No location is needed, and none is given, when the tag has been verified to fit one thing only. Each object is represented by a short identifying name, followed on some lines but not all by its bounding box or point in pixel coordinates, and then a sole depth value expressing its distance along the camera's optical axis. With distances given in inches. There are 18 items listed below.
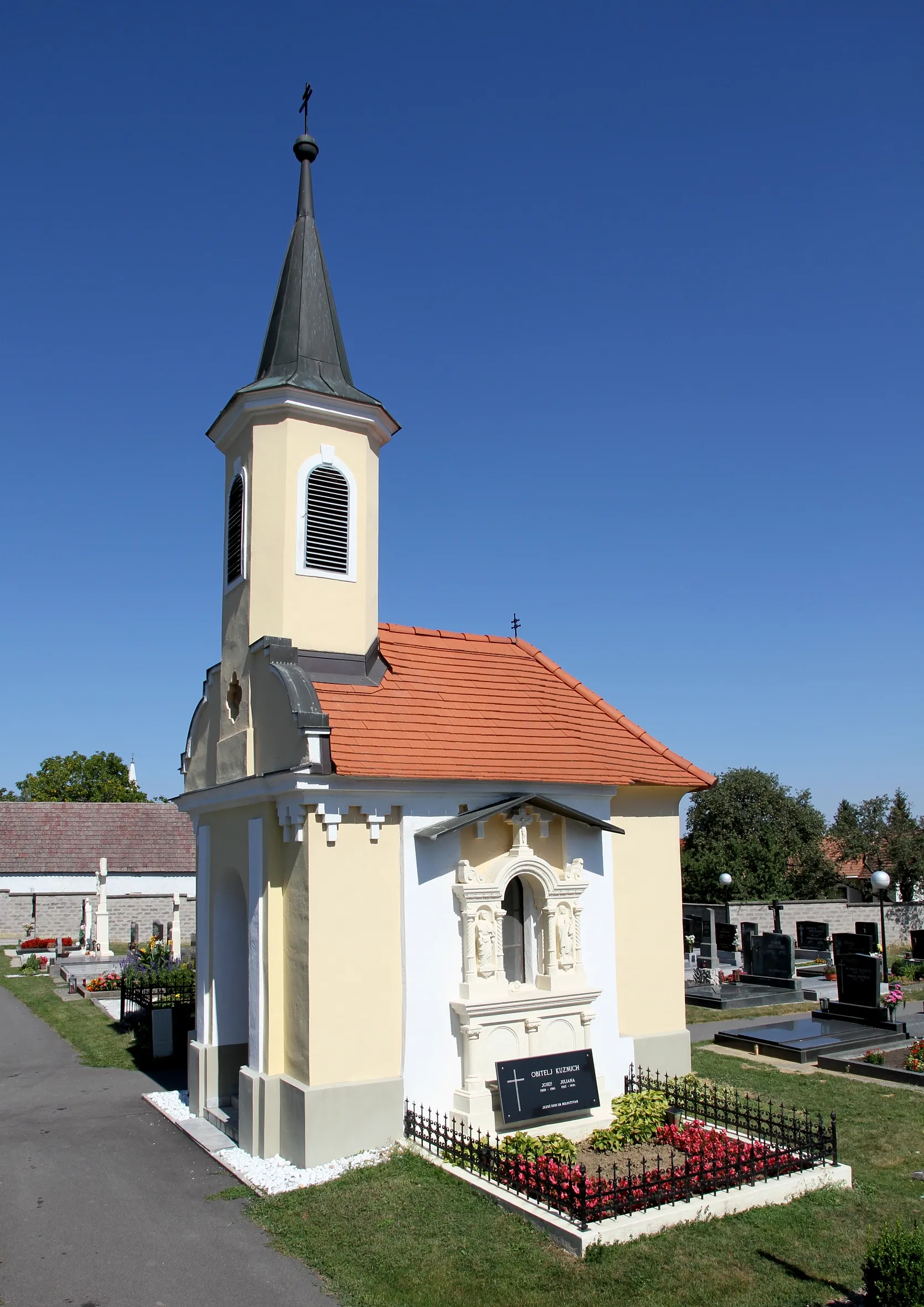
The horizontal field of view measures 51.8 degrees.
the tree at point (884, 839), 1732.3
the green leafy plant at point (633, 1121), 441.4
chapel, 442.3
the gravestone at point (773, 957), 975.0
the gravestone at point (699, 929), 1251.8
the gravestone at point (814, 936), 1296.8
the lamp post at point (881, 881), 990.4
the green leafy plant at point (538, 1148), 404.8
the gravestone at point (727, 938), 1158.3
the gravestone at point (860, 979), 749.3
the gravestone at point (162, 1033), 684.7
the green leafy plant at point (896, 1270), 248.4
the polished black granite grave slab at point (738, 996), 900.6
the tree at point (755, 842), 1753.2
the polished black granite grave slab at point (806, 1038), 679.1
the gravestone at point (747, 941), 1052.5
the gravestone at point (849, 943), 894.4
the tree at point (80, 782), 2623.0
